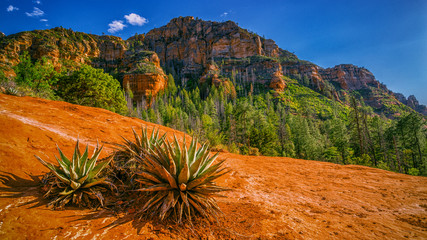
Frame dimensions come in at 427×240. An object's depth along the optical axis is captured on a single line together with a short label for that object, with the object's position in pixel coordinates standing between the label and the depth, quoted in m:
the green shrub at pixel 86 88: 15.66
